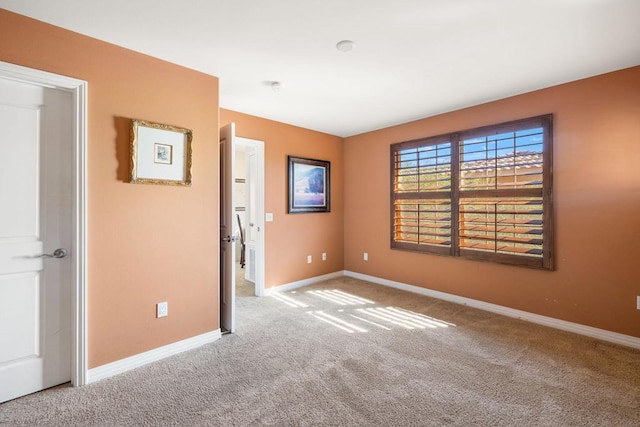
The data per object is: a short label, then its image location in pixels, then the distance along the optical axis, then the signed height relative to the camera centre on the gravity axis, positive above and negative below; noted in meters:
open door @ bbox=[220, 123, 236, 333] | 2.97 -0.21
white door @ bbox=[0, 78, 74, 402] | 1.92 -0.16
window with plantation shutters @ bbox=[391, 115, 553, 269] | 3.15 +0.23
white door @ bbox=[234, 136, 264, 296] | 4.14 +0.07
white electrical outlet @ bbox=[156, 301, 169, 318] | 2.47 -0.81
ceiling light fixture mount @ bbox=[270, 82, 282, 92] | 2.97 +1.28
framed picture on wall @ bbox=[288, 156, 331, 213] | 4.50 +0.44
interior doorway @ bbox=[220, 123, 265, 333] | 2.99 -0.10
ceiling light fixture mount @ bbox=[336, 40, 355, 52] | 2.24 +1.28
